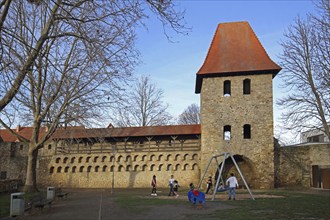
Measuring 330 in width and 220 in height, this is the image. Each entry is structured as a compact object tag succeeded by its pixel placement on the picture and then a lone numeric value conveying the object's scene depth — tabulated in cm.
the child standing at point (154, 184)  1978
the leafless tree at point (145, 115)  4000
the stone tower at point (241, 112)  2517
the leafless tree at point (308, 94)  2134
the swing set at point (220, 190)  1576
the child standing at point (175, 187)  1907
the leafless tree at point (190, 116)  5159
